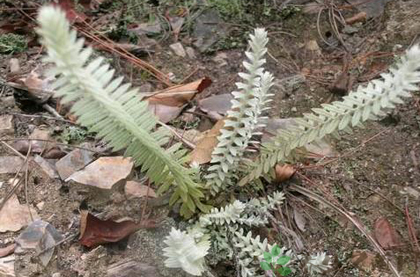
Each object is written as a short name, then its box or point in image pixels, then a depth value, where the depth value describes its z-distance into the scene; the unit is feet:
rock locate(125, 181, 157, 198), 1.38
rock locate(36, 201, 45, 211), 1.38
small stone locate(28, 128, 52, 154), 1.51
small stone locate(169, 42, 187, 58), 1.94
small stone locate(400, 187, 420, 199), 1.47
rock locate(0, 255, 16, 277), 1.23
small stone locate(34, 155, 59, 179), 1.44
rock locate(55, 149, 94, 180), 1.44
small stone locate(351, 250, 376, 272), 1.34
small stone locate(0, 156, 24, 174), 1.45
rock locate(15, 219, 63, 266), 1.27
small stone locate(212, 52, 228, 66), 1.92
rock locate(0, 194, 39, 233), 1.33
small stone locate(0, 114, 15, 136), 1.54
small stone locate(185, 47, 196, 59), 1.94
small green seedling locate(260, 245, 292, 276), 1.18
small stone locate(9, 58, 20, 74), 1.73
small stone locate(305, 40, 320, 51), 1.95
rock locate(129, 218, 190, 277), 1.26
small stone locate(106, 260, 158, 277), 1.25
